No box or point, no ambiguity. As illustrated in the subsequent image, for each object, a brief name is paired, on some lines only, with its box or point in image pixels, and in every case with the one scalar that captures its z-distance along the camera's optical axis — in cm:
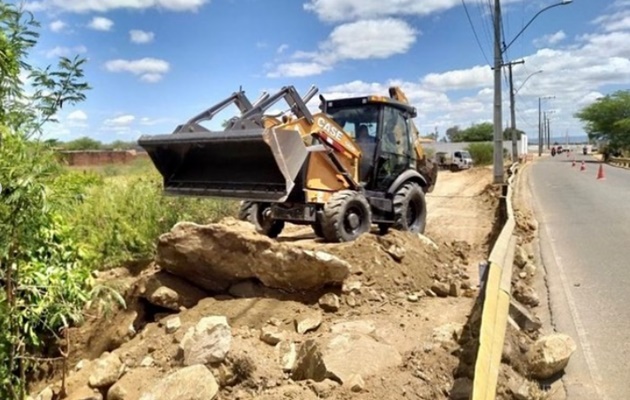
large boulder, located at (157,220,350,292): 630
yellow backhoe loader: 820
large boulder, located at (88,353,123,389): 518
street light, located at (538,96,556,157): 9702
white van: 4381
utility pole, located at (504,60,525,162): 4157
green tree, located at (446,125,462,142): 12315
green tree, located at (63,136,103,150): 6613
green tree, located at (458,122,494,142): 11338
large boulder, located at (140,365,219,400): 433
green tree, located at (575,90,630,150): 6606
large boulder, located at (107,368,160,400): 484
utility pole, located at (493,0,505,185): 2152
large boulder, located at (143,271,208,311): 647
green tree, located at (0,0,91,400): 367
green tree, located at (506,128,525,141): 9006
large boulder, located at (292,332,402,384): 442
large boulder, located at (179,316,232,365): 479
